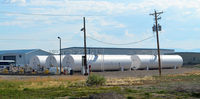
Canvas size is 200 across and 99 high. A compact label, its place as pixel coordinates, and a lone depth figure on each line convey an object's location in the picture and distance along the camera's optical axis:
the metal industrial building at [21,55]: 90.00
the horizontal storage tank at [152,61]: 69.62
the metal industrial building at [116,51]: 87.18
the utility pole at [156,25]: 47.20
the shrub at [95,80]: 31.05
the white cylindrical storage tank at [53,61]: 64.44
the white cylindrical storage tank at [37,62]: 67.35
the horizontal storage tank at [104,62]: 60.06
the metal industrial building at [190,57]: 101.94
